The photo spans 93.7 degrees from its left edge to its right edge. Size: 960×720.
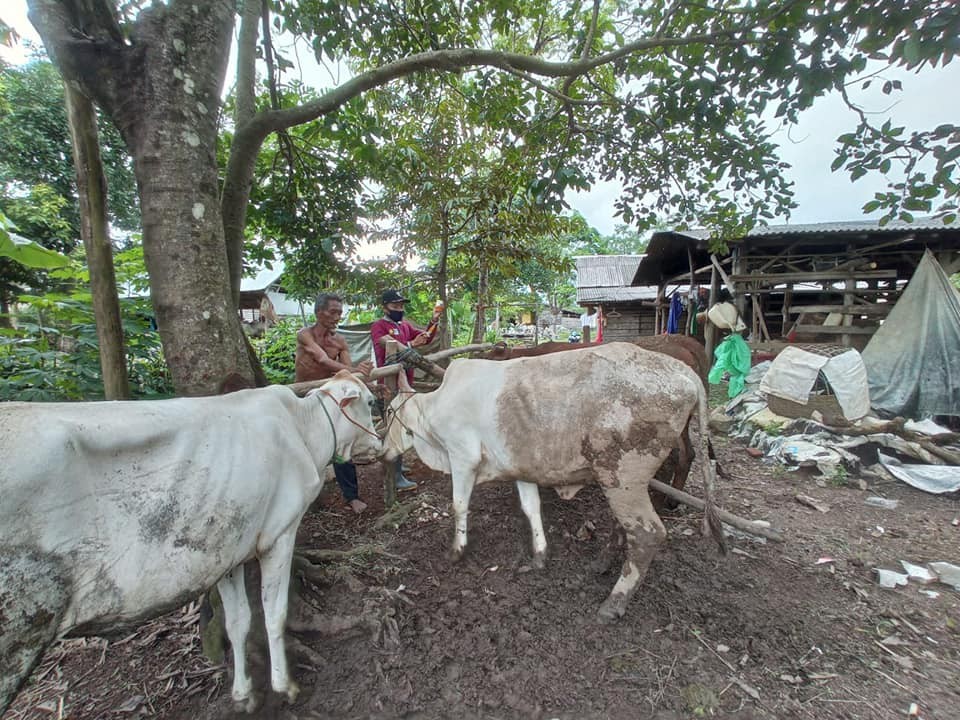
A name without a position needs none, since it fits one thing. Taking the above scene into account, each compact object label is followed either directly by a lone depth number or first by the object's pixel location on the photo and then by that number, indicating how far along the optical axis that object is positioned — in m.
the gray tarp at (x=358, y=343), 10.96
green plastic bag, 7.82
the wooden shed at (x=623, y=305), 16.84
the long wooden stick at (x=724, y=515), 3.14
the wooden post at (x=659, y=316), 13.78
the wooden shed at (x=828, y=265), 8.01
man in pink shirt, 4.86
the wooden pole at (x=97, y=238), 2.59
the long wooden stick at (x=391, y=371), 2.81
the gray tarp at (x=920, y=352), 6.45
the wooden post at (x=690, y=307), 10.84
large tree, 2.37
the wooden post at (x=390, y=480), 4.14
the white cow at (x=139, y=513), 1.37
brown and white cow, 2.75
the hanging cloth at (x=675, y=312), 12.45
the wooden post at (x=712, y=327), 9.72
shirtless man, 4.02
